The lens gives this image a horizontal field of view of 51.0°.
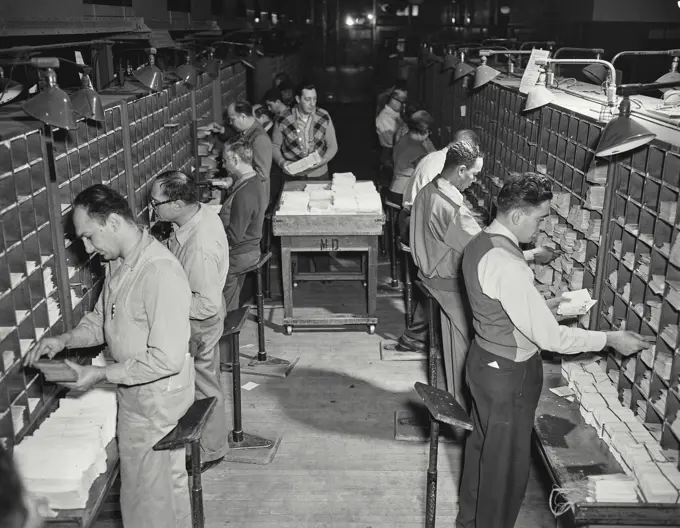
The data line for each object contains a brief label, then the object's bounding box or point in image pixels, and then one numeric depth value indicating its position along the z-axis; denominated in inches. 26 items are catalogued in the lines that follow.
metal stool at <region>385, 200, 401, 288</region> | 329.4
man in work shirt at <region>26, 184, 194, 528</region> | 127.3
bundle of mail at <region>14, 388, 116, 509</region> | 123.1
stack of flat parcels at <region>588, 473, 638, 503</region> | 129.3
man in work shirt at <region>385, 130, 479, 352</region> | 246.2
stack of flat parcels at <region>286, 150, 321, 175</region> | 344.8
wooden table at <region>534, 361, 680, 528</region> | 126.6
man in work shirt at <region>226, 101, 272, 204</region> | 288.2
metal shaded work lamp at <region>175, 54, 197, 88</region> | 289.7
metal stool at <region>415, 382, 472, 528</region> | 126.3
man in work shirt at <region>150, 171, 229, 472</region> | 168.1
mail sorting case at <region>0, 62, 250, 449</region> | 132.7
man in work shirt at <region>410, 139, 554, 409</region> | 196.5
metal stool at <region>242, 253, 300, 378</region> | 245.3
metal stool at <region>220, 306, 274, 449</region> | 184.4
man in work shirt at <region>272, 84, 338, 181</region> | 348.5
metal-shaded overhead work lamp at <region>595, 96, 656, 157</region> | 138.2
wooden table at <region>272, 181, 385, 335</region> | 264.4
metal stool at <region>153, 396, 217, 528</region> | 119.1
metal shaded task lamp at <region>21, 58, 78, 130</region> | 140.1
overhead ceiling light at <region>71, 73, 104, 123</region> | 164.4
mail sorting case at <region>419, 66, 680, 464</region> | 141.6
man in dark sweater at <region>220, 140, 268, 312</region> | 225.6
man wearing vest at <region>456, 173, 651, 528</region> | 132.0
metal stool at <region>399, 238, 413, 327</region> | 270.2
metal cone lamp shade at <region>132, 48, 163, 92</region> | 231.5
